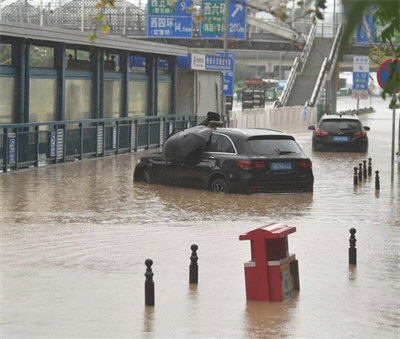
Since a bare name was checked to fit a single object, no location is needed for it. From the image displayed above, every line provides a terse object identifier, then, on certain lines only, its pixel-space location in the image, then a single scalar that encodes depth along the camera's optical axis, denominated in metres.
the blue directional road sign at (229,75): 50.94
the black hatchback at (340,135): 40.66
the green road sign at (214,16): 51.72
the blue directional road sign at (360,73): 71.56
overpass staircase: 80.56
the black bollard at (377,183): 25.34
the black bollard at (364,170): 28.41
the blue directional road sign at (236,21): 52.67
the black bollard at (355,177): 26.53
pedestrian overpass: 73.38
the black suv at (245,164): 22.77
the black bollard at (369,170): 29.70
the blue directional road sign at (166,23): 52.79
